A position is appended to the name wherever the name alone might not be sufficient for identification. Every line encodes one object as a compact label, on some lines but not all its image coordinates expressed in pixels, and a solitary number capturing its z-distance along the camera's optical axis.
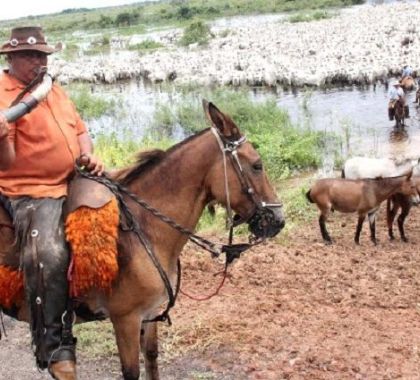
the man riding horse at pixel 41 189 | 4.69
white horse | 14.17
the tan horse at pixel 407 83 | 27.94
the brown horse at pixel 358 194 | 11.97
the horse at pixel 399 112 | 23.08
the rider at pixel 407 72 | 29.44
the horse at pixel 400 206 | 12.08
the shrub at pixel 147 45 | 55.84
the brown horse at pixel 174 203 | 4.94
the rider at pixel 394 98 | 23.11
